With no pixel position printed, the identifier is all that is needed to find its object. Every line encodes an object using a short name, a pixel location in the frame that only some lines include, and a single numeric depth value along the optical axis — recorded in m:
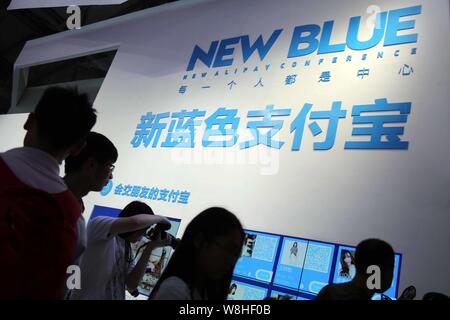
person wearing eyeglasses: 1.21
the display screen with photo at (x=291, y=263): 1.96
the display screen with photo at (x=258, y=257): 2.06
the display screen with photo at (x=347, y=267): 1.72
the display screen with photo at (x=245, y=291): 2.01
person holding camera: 1.23
